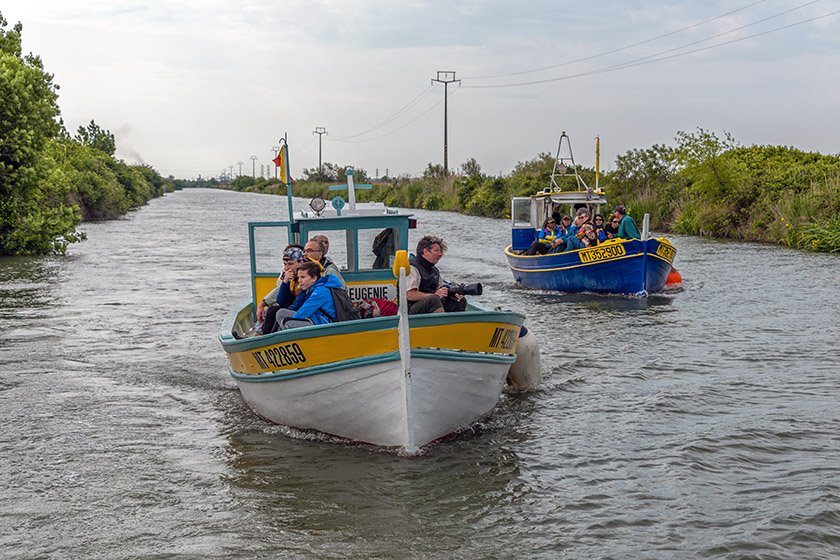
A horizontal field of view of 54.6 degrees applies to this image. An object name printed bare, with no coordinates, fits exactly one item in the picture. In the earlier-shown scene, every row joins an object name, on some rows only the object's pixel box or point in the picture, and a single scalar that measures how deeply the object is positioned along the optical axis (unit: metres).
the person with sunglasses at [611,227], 19.95
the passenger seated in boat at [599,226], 19.84
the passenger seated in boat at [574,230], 19.53
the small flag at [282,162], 10.97
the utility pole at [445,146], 76.44
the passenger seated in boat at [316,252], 8.97
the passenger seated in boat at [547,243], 20.62
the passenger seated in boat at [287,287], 8.58
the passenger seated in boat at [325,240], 9.17
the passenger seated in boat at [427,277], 8.75
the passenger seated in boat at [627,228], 19.31
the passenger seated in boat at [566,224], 20.88
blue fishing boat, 18.80
